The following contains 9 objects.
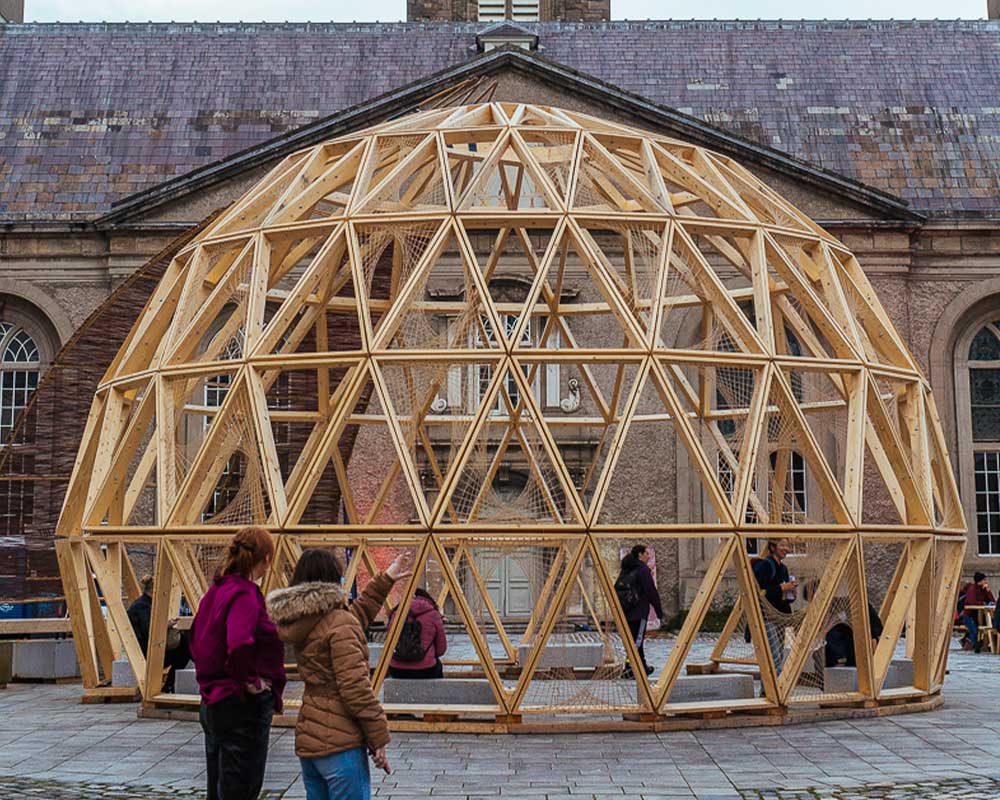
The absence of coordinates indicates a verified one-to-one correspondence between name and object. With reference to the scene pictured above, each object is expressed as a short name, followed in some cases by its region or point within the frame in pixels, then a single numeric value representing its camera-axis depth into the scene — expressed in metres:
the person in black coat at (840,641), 14.94
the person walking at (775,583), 14.43
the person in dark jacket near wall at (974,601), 24.61
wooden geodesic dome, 12.28
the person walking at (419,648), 13.13
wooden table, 23.77
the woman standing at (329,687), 6.81
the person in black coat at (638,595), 14.66
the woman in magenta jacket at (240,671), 7.49
